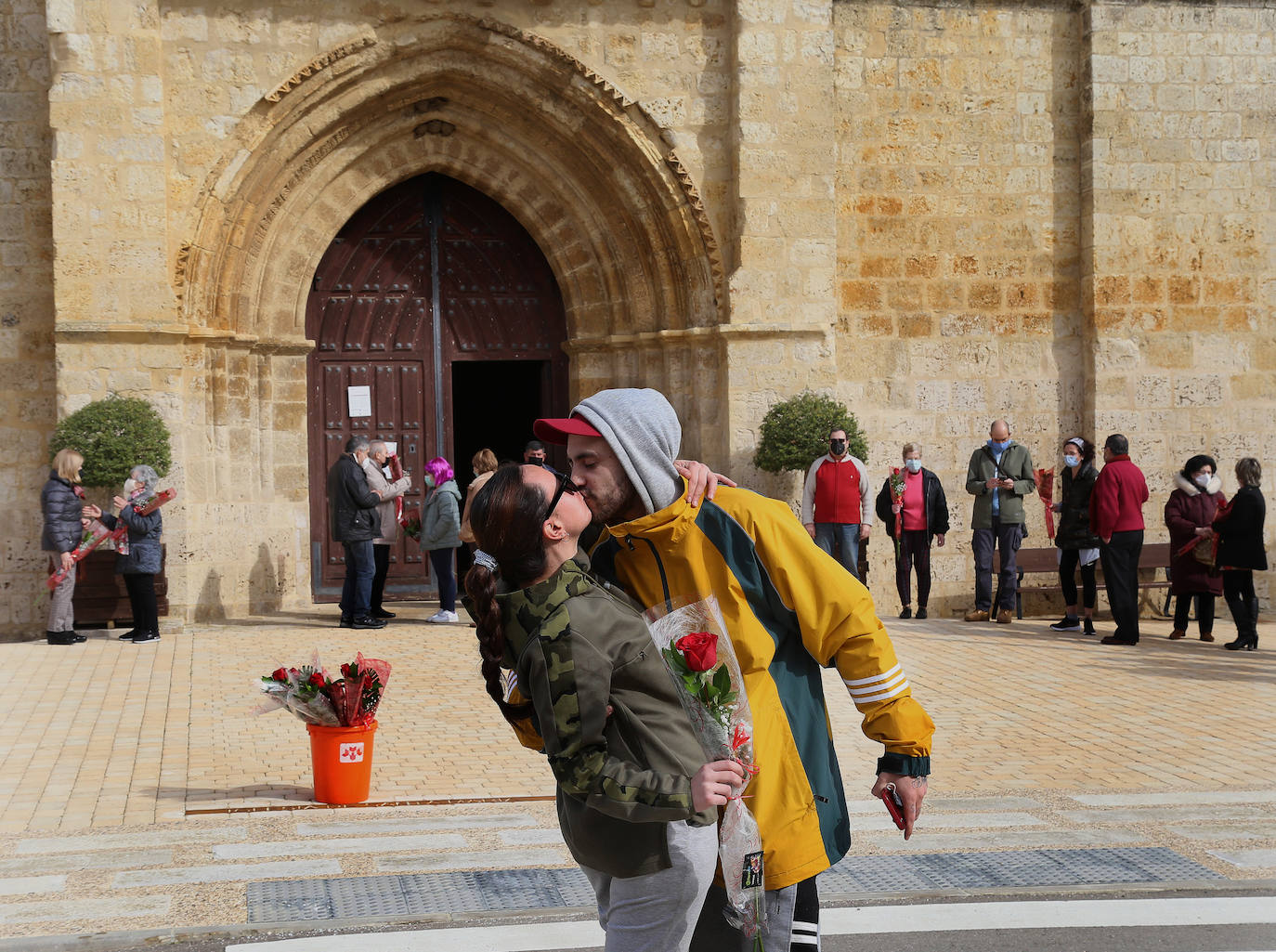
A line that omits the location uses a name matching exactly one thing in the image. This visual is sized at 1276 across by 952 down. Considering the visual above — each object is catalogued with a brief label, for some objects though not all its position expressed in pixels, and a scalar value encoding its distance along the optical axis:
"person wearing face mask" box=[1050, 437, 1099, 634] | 11.71
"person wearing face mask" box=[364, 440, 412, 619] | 12.02
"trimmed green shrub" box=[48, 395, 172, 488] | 11.37
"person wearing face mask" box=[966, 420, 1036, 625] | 12.49
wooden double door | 13.72
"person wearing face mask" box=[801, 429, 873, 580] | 12.11
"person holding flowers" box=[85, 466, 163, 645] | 10.91
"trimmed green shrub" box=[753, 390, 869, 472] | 12.33
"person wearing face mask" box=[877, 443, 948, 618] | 12.62
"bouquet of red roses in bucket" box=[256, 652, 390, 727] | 5.95
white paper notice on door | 13.77
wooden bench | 13.12
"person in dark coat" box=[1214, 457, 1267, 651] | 10.84
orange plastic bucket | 5.88
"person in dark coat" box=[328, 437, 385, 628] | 11.62
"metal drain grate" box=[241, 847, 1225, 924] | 4.48
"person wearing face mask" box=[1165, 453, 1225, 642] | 11.30
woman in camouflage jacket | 2.50
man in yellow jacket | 2.76
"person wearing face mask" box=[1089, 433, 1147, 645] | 11.06
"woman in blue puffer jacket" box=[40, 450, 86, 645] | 11.02
